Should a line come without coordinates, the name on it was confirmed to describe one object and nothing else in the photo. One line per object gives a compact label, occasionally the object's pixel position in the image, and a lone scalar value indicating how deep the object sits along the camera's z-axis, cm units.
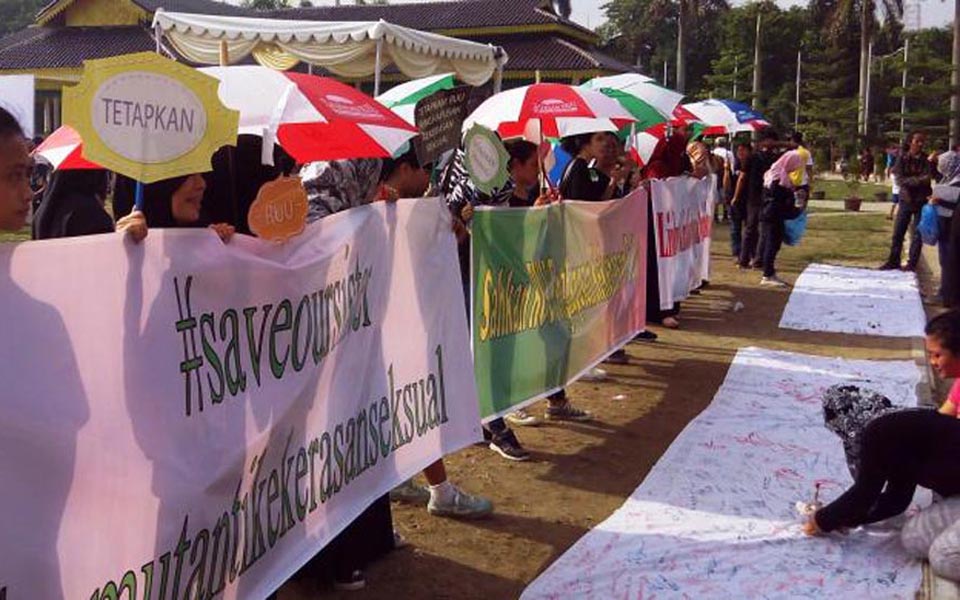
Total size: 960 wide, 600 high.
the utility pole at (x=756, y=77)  4881
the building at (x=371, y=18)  3066
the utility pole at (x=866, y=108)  4143
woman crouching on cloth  373
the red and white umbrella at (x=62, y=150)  281
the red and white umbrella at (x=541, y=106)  595
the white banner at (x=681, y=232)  833
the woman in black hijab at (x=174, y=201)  279
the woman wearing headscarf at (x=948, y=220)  721
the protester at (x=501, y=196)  474
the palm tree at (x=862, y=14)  3862
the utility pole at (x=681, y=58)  3731
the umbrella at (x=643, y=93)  833
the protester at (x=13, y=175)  209
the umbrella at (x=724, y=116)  1504
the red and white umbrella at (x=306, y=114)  323
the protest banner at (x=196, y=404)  201
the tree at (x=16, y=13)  8044
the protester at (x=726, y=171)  1560
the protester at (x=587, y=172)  665
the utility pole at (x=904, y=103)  3460
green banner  484
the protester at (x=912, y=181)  1233
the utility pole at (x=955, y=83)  3086
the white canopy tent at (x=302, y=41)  930
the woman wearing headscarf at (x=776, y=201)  1136
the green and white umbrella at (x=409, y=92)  597
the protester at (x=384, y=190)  366
